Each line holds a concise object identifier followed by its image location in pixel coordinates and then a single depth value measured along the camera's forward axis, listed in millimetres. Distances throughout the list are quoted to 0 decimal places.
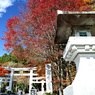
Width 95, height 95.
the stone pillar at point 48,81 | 9295
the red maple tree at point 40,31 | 6575
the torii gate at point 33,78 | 12457
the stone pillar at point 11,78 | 13170
